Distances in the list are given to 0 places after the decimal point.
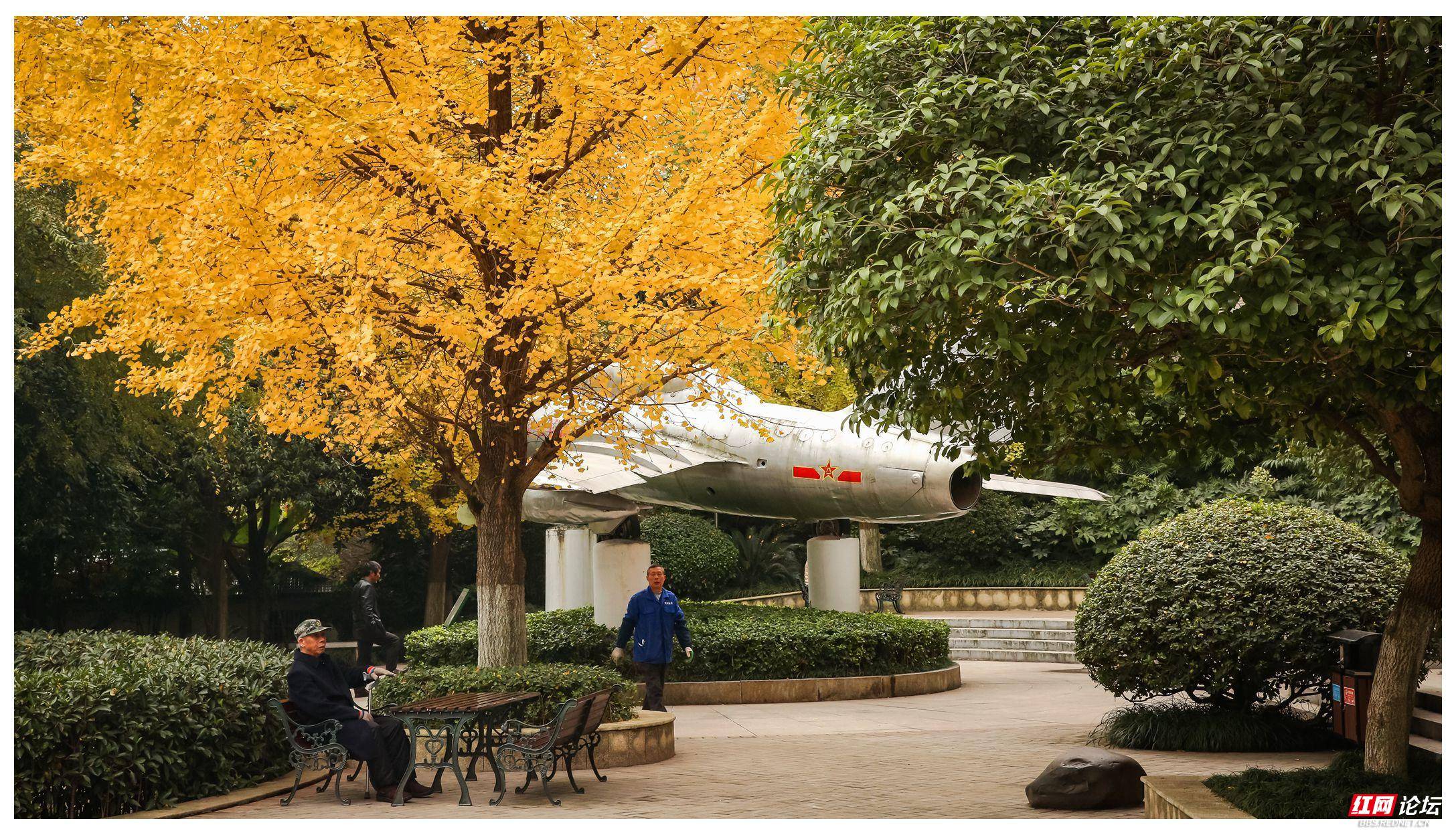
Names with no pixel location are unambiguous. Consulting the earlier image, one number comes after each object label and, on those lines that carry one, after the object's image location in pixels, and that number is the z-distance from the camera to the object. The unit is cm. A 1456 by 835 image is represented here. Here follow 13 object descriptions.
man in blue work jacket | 1177
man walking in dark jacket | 1388
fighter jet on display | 1504
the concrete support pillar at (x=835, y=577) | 1684
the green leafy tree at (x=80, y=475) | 1490
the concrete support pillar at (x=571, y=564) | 1750
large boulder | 771
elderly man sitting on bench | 812
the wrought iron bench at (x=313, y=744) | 805
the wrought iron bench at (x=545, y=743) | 823
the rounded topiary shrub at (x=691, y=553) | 2180
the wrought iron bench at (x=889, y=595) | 2450
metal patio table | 816
